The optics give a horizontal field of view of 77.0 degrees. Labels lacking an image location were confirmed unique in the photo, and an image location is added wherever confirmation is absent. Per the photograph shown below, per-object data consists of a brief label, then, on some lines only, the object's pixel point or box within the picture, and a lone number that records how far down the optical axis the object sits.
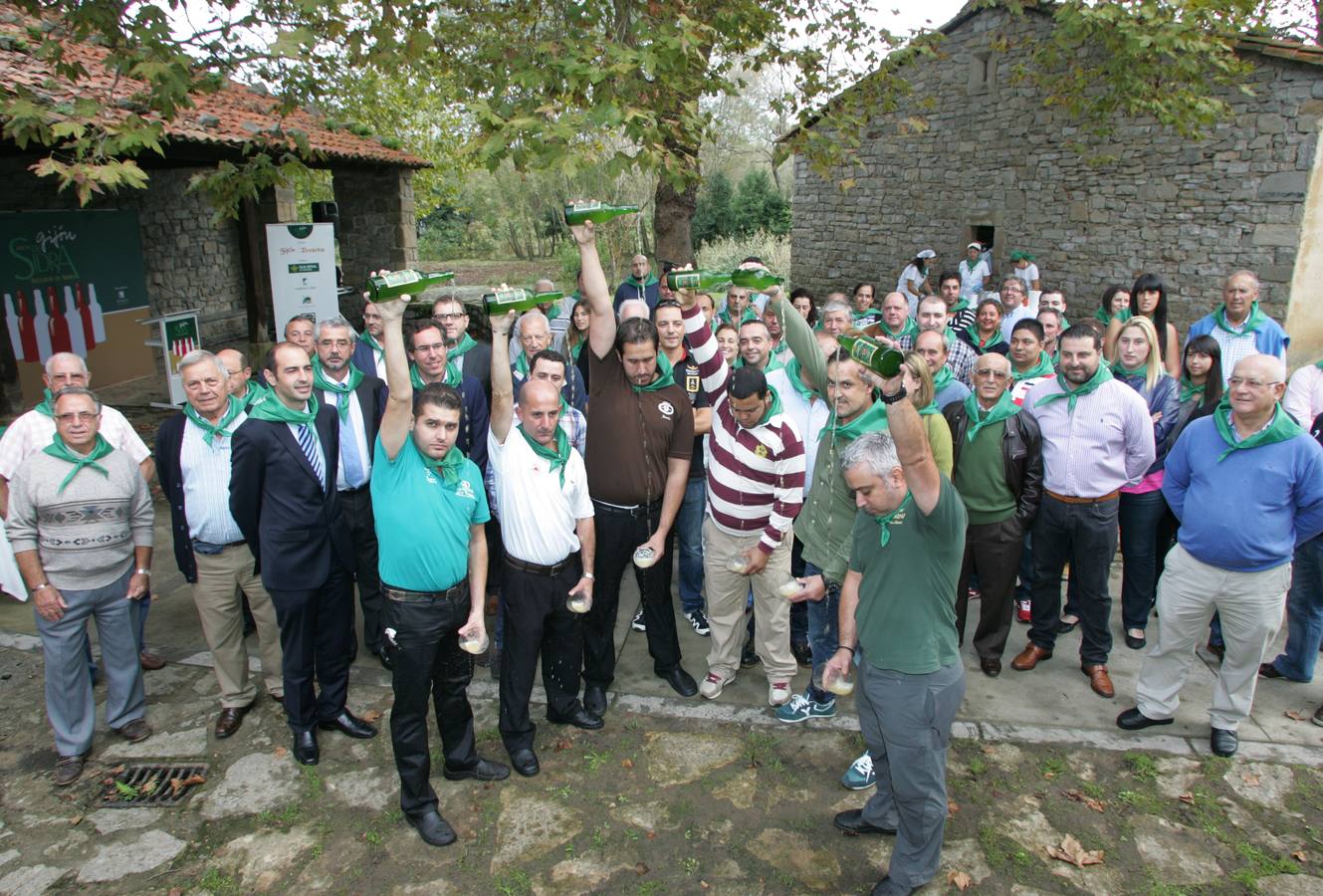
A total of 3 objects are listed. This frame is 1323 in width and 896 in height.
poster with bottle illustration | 10.78
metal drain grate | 3.85
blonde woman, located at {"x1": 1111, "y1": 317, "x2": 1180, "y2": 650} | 5.13
